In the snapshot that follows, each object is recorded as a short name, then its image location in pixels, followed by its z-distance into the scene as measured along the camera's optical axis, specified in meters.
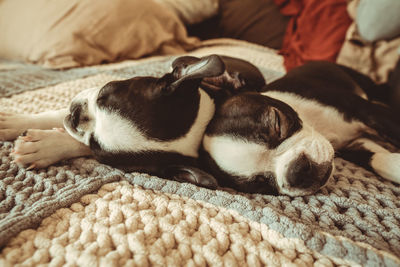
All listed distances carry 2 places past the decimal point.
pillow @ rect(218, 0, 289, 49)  0.85
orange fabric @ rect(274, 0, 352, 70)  0.67
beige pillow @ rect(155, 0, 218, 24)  0.83
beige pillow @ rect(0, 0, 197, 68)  0.64
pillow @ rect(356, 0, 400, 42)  0.54
